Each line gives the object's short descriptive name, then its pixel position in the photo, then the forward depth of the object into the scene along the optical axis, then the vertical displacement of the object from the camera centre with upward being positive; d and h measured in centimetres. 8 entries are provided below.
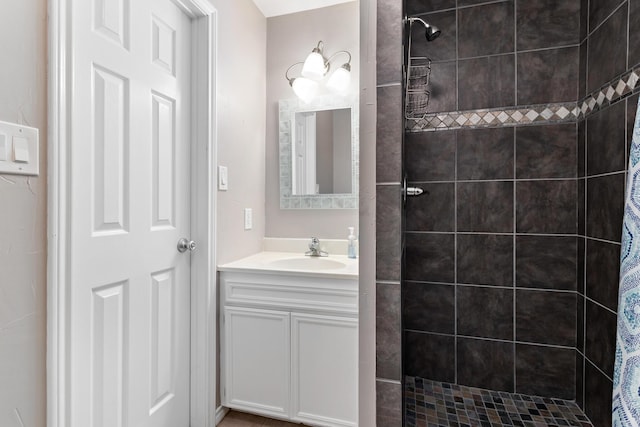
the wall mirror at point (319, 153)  211 +37
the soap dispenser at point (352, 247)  195 -20
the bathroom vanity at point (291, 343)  154 -61
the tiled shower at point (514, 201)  147 +5
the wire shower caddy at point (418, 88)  179 +65
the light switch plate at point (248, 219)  200 -5
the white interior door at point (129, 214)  107 -1
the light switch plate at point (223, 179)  170 +16
